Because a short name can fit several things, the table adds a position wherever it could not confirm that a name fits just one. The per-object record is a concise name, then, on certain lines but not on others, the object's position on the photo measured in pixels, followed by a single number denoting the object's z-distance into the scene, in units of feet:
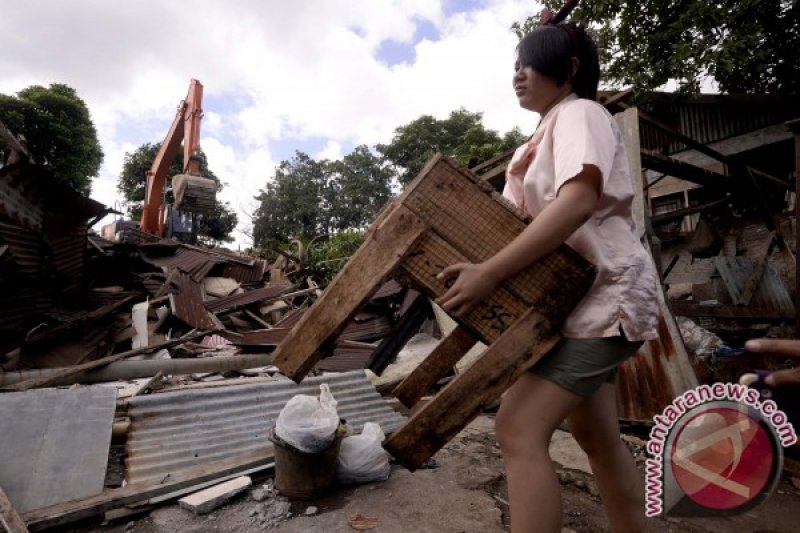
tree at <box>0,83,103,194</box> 80.12
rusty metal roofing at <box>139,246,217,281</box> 25.95
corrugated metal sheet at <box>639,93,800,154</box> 29.04
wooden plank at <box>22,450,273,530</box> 7.15
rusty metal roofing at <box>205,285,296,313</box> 23.41
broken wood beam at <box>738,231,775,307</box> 19.20
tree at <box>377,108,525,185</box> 102.78
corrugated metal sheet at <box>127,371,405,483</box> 9.16
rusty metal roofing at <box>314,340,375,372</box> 17.22
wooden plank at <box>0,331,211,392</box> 12.16
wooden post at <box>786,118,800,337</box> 11.05
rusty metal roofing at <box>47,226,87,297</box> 18.18
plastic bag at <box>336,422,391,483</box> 8.81
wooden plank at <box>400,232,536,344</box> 3.94
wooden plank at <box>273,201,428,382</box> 3.92
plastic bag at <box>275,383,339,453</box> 7.95
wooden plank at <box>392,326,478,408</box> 5.38
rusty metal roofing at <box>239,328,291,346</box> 18.48
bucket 8.06
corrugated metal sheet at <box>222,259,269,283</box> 29.58
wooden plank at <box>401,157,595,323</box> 3.86
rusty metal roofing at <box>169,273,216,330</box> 20.59
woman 3.65
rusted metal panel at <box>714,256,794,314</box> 18.99
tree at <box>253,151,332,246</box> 111.55
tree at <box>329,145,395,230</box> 110.63
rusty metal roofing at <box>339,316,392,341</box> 20.90
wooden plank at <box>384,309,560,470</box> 3.84
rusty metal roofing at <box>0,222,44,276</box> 15.62
